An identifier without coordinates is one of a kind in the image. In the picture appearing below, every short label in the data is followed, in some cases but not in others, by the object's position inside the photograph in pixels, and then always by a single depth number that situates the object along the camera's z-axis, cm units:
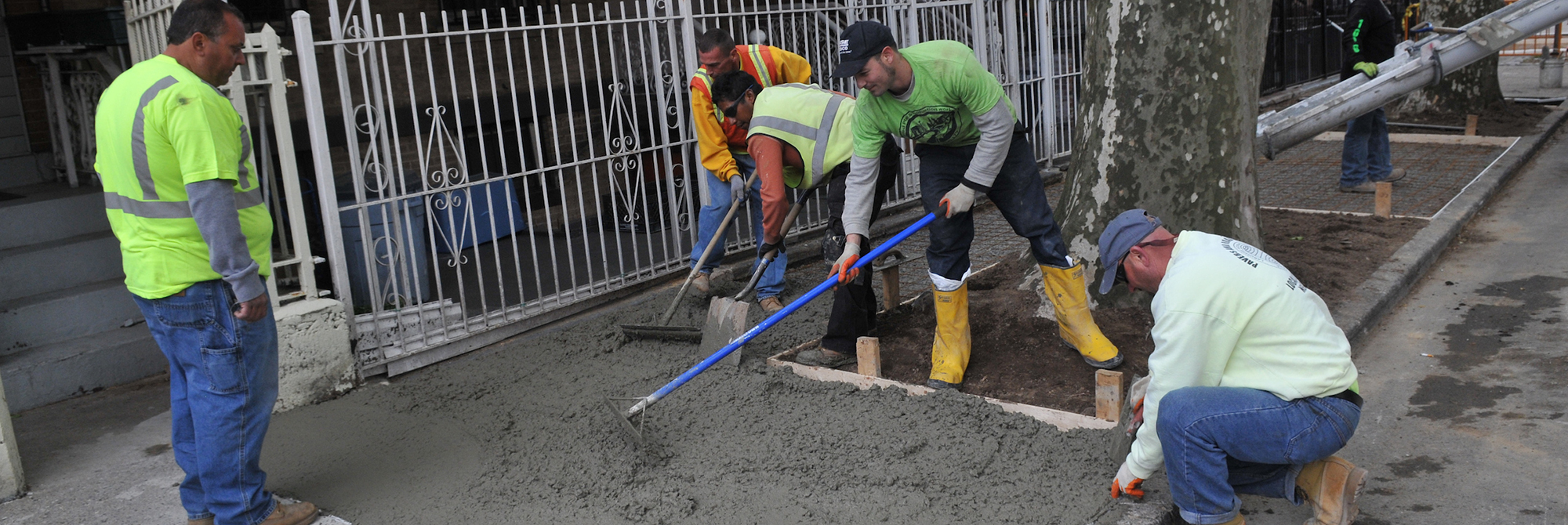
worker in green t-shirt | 436
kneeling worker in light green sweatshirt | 291
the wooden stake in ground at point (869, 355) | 467
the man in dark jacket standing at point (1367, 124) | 861
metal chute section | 743
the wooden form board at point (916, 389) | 404
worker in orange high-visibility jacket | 604
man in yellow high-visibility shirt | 333
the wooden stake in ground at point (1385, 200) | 753
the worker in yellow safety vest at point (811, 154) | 514
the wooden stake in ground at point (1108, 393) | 399
